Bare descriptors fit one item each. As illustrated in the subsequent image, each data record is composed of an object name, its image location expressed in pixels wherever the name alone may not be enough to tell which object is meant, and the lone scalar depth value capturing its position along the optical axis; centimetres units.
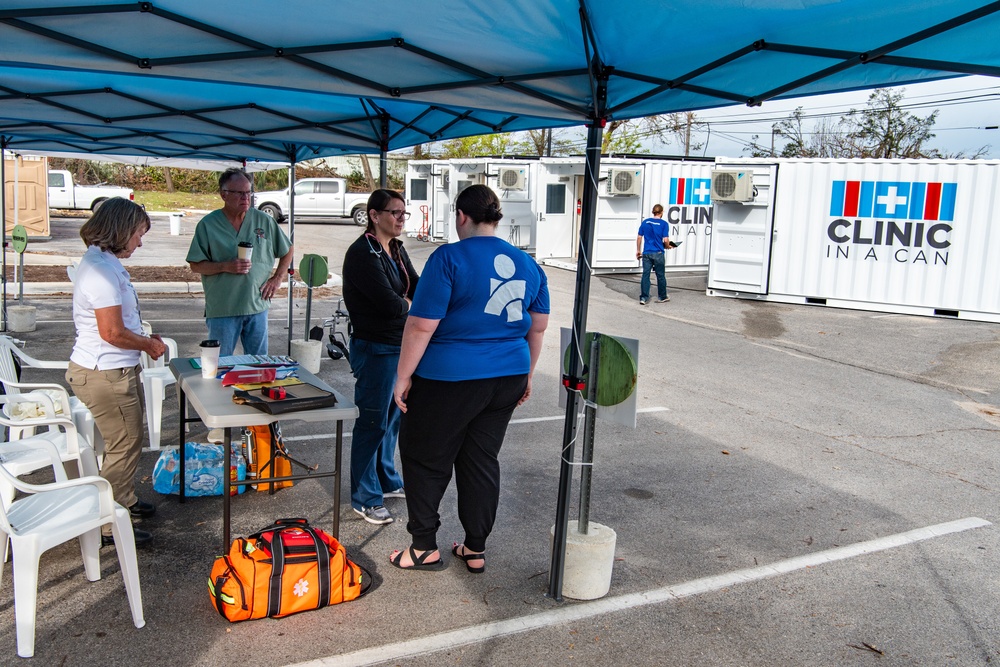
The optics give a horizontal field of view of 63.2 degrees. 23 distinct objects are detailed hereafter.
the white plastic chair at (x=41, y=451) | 396
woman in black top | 424
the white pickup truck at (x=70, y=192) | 2969
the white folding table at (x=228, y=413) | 356
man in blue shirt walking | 1454
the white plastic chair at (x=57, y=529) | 308
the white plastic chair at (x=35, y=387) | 468
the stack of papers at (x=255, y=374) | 404
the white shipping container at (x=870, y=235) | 1310
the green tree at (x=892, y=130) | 3042
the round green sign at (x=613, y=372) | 350
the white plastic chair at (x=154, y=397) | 568
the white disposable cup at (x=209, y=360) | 423
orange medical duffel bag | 340
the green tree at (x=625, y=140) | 3700
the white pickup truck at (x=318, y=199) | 3017
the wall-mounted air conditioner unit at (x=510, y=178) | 2078
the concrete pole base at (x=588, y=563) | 372
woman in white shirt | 374
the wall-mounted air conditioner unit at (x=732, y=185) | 1438
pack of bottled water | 475
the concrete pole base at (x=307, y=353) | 782
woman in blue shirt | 349
